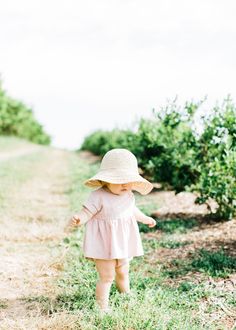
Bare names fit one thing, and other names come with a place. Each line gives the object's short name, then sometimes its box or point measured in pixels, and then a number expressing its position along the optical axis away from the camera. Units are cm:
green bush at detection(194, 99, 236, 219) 738
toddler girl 429
